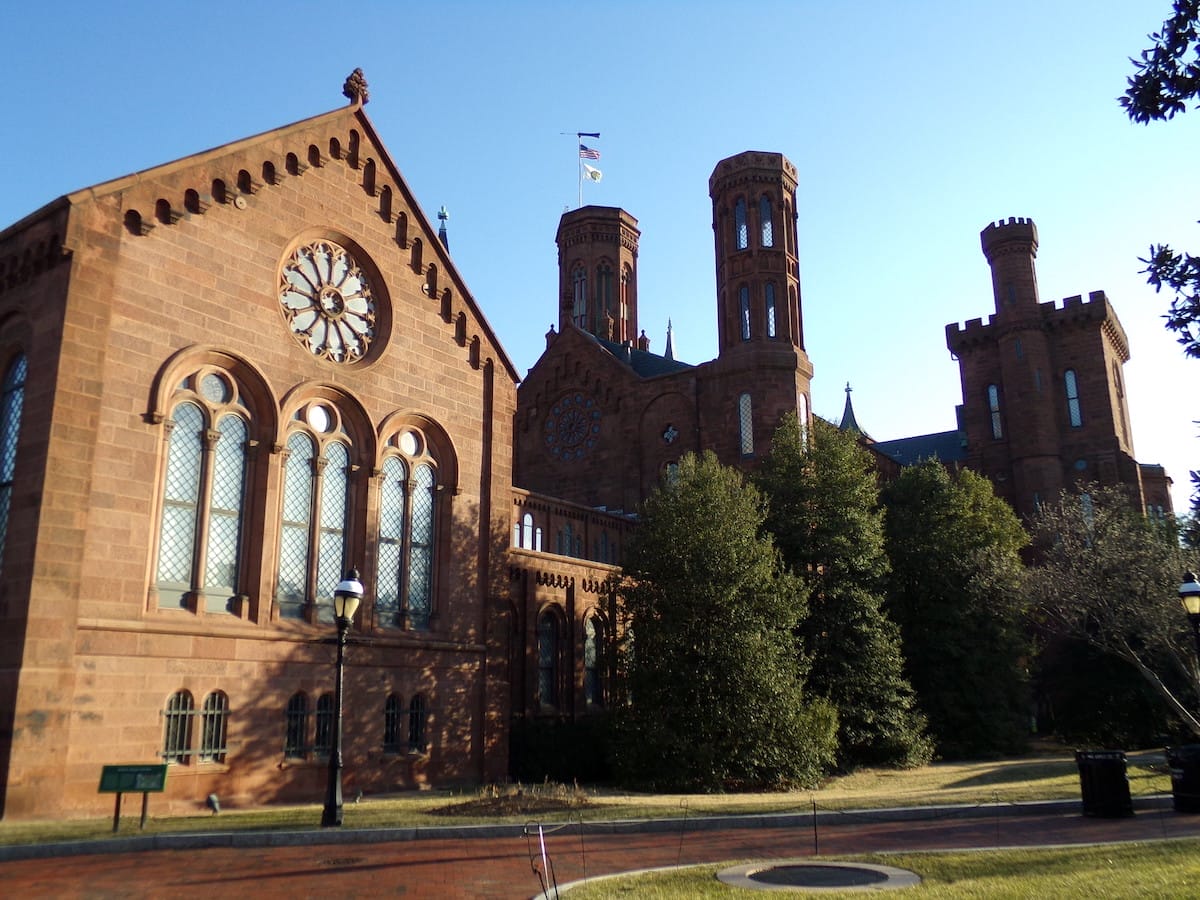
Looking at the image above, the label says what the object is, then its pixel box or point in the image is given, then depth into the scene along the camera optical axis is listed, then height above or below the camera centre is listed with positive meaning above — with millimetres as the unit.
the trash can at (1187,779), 15844 -1501
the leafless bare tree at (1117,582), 27391 +2968
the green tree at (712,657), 24141 +881
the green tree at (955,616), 34188 +2578
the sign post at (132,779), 14508 -1147
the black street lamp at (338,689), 14719 +135
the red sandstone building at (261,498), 17406 +4210
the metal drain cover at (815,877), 10133 -1991
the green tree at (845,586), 29656 +3234
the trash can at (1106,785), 15440 -1537
